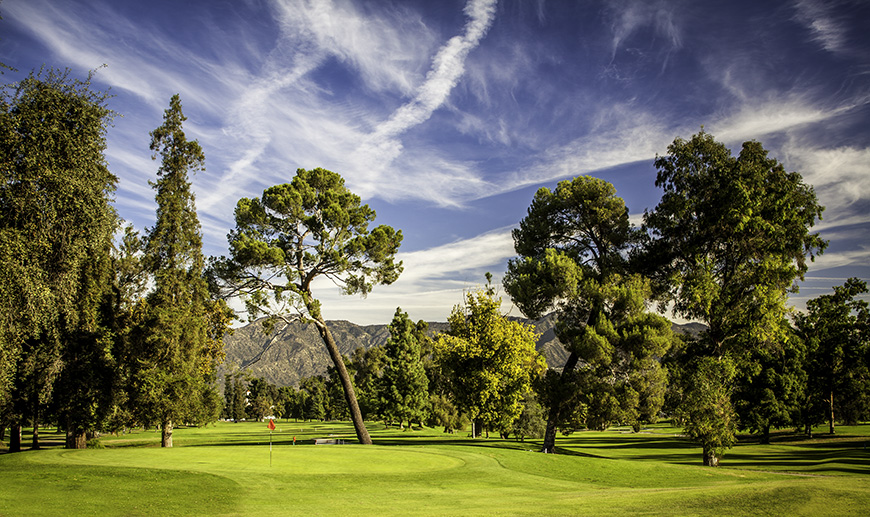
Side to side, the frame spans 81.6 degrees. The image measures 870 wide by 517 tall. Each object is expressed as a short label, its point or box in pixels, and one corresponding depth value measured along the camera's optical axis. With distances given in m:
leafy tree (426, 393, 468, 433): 60.25
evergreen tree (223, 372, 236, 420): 151.91
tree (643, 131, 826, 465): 26.00
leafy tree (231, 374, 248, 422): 148.35
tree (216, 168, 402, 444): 30.64
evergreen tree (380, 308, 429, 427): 57.41
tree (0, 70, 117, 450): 18.56
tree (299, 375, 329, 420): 129.25
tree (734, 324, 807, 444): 47.53
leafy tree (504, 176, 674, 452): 27.23
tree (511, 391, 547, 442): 49.16
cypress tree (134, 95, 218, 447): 29.44
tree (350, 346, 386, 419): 61.97
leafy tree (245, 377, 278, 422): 147.62
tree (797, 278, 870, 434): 49.88
